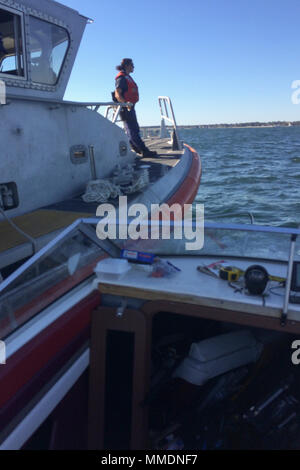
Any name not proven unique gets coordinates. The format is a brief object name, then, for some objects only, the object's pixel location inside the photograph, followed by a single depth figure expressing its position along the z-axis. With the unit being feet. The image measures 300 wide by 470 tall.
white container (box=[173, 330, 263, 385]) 7.68
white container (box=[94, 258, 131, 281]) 7.25
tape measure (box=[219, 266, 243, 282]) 6.97
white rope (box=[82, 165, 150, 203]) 14.10
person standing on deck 20.04
